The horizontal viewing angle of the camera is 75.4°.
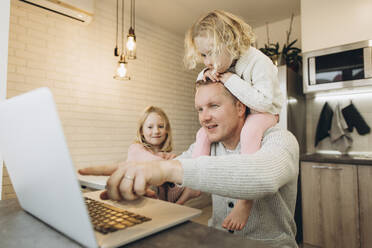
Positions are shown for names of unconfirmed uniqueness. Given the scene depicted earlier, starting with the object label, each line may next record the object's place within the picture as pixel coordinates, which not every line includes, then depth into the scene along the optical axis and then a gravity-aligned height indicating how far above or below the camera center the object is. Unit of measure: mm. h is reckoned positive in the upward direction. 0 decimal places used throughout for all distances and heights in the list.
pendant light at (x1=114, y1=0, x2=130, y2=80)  2701 +719
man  563 -103
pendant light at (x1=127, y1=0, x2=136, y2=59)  2415 +914
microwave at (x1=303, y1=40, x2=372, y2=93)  2449 +702
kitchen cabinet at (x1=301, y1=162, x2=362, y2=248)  2361 -759
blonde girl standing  2338 -66
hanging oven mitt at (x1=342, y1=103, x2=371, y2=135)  2867 +139
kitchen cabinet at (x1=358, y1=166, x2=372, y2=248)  2279 -698
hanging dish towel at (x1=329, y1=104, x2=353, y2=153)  2955 -31
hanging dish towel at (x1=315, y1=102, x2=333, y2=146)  3070 +109
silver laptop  400 -113
